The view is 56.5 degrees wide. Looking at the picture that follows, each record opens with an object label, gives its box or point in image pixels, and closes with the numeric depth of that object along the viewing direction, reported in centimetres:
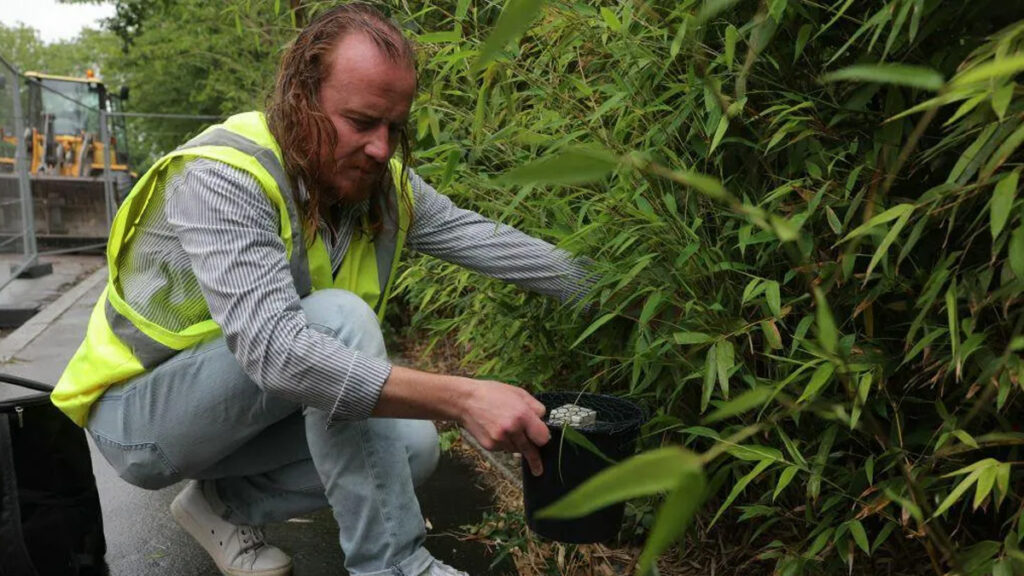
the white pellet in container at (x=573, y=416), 208
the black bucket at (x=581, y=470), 200
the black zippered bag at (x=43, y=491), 223
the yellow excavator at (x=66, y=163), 967
